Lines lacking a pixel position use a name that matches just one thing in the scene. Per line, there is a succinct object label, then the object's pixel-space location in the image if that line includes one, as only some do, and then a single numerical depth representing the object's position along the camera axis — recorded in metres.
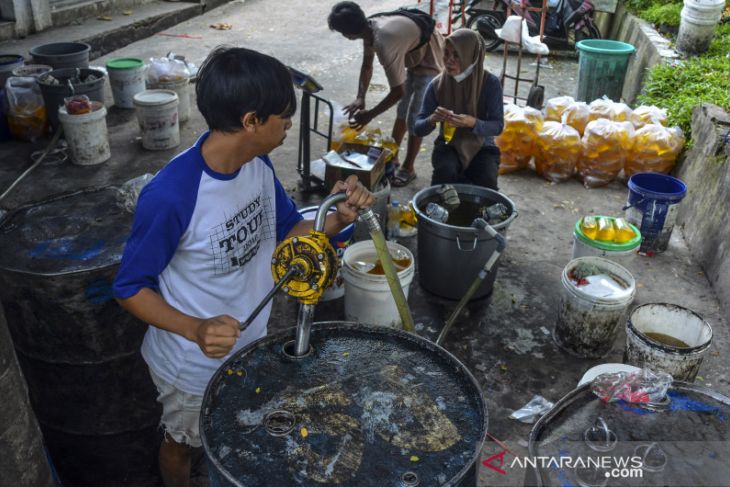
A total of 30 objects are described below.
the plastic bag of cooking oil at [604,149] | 5.74
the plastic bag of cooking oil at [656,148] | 5.64
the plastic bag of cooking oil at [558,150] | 5.86
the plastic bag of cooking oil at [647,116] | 5.91
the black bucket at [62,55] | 6.80
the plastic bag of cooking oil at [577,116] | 6.13
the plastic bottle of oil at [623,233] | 4.02
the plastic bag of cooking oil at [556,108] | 6.29
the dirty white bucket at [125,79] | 6.99
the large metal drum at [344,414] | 1.69
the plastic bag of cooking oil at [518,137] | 5.96
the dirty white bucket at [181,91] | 6.79
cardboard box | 4.34
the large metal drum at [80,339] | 2.36
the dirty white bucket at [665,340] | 3.21
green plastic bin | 7.27
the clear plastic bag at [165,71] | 6.77
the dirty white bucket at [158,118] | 6.17
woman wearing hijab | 4.39
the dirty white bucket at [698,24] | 6.93
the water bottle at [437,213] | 4.05
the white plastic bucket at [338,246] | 3.87
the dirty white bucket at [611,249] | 3.94
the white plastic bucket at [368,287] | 3.64
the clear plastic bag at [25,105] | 6.26
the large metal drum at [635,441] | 1.58
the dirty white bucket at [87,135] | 5.78
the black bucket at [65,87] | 6.21
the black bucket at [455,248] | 3.90
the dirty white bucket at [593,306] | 3.58
